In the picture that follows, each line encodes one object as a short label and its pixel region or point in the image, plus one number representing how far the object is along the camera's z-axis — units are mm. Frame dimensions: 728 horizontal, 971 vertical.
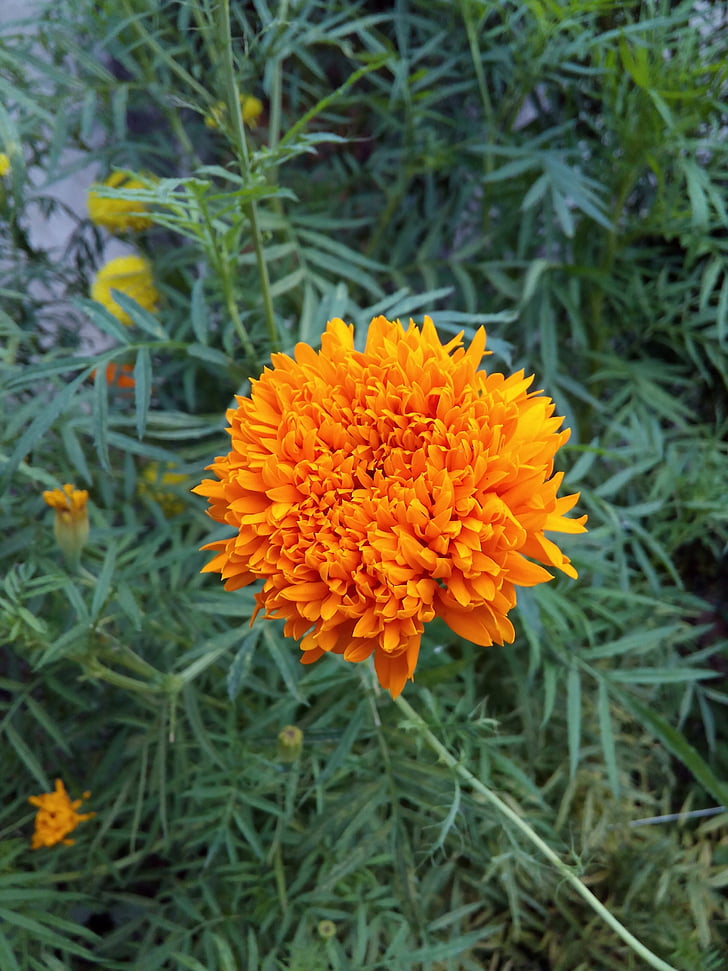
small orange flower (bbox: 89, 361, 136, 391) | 320
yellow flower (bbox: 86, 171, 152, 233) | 333
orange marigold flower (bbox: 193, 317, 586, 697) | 179
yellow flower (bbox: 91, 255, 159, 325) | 341
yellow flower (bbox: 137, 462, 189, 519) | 330
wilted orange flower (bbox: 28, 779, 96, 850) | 278
